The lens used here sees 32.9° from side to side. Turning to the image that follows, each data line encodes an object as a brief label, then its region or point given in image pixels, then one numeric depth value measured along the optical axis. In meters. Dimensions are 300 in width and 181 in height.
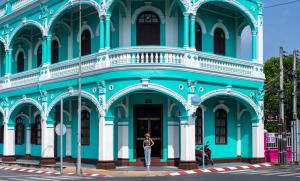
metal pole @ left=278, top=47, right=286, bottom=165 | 25.27
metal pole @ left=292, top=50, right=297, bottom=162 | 26.84
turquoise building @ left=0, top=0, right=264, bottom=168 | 22.70
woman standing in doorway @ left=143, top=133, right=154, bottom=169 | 22.84
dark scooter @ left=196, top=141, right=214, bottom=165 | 24.33
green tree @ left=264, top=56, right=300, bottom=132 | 42.36
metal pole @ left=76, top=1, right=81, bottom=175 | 21.84
